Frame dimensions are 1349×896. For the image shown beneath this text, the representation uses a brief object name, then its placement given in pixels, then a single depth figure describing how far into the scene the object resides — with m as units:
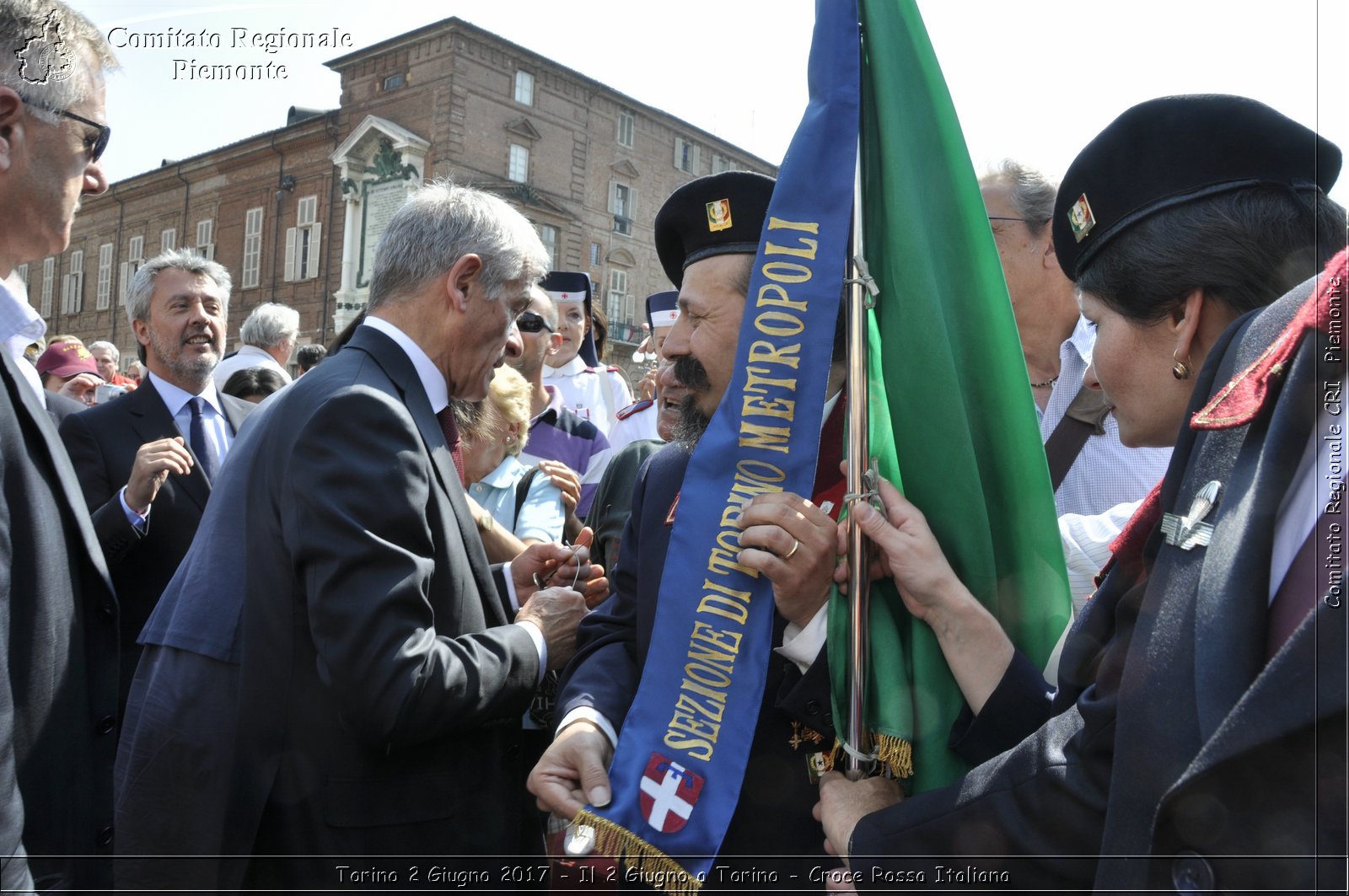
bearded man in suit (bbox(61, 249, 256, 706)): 3.79
